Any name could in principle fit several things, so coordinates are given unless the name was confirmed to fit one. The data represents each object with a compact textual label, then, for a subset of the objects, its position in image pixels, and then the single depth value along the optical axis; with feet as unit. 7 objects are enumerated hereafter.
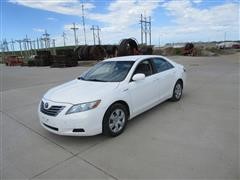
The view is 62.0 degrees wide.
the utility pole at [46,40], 185.23
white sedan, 10.69
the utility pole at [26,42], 206.60
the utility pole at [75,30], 168.04
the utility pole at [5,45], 220.43
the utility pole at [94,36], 181.73
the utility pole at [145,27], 153.89
